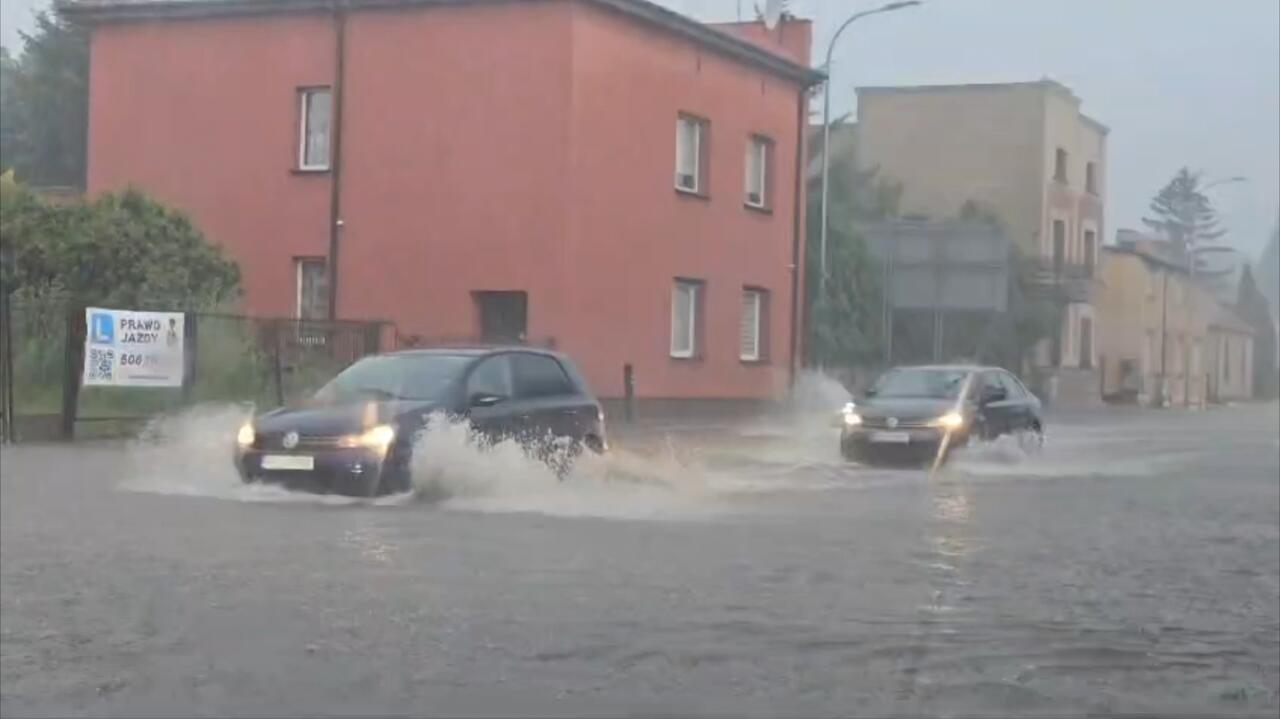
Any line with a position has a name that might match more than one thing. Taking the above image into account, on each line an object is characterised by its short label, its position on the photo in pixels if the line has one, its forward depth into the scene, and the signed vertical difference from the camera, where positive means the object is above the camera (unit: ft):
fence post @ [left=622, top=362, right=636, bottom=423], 97.50 -1.73
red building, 95.35 +9.73
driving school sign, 76.02 -0.22
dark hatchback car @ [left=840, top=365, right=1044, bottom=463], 72.38 -2.05
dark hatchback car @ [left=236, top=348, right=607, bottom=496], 51.65 -1.82
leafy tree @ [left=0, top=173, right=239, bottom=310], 86.12 +4.07
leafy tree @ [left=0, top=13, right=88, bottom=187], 111.04 +14.67
